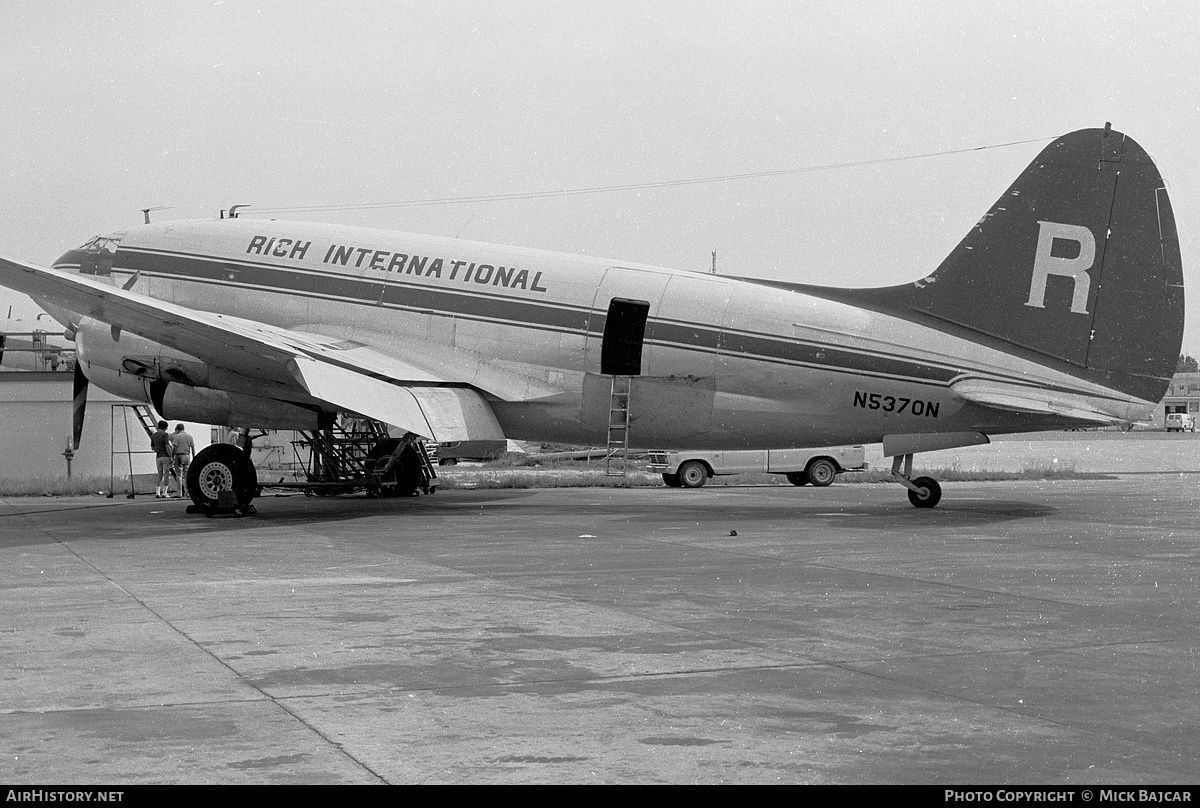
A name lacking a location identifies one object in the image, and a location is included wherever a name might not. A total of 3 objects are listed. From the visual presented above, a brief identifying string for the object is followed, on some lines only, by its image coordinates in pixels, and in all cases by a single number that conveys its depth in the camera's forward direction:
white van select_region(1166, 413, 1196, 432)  114.31
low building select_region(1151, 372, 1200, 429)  147.38
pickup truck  36.03
